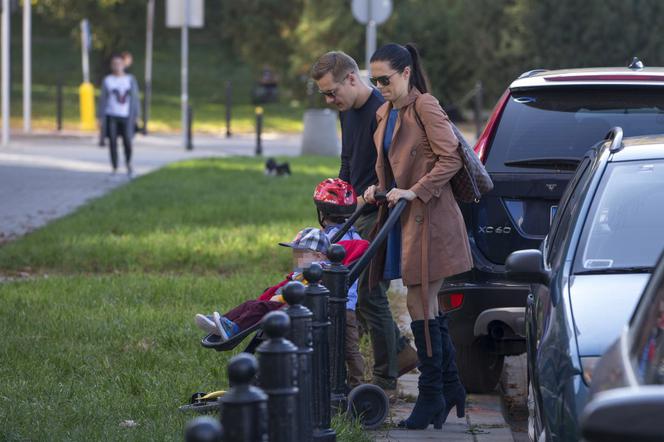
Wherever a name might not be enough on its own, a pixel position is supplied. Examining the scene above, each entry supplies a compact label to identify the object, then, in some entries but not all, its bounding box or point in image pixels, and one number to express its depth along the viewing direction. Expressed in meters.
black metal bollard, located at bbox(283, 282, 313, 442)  10.16
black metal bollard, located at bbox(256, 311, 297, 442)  8.73
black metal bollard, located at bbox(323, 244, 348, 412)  12.22
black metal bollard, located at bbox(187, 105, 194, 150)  61.03
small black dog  43.16
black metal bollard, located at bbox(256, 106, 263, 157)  58.03
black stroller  12.02
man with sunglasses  14.37
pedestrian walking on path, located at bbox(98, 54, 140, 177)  42.25
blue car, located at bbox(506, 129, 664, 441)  9.22
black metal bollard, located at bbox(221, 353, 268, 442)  7.55
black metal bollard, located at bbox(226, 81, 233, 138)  76.37
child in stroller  12.28
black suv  14.55
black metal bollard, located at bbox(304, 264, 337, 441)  11.45
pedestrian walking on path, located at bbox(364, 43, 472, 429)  12.89
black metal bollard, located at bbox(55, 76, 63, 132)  76.87
